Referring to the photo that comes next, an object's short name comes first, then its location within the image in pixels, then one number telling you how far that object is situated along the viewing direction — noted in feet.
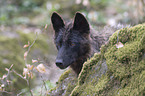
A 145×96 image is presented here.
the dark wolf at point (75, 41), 29.81
